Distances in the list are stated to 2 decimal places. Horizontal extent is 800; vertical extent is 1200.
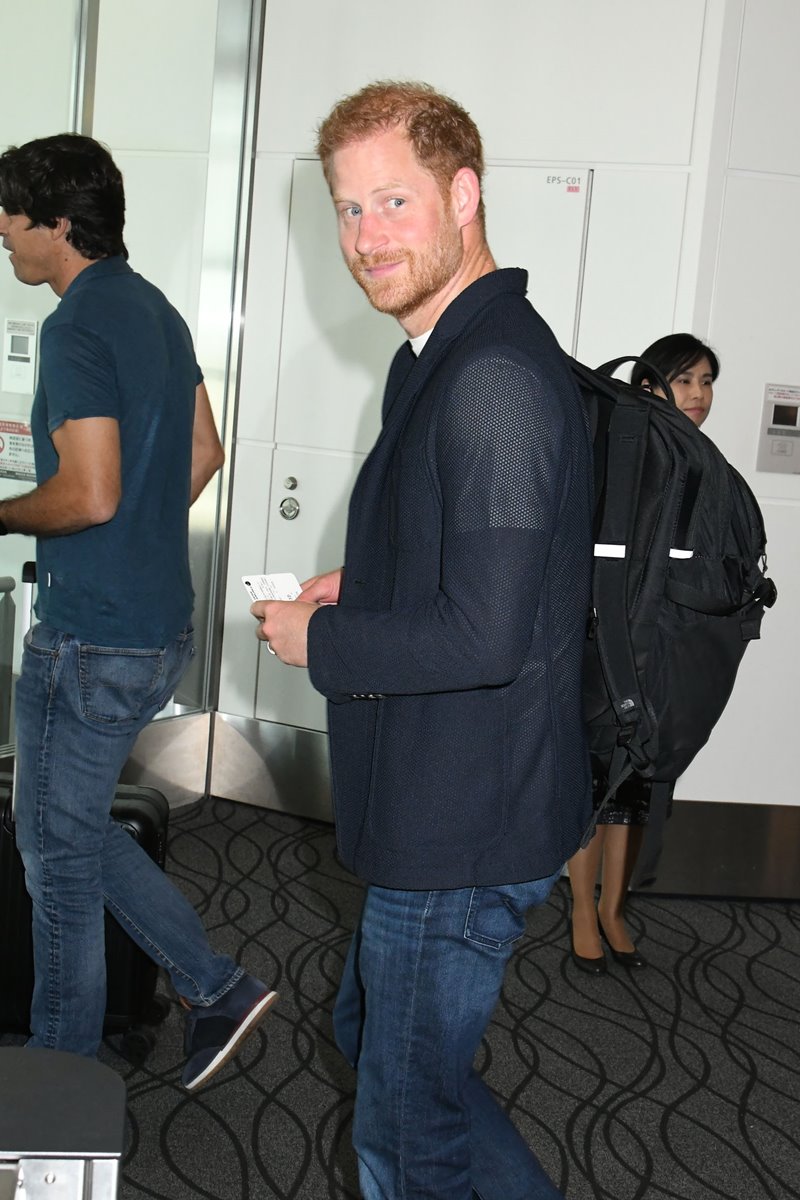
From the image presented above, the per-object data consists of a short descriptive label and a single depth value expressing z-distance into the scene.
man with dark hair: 2.16
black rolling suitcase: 2.56
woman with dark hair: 3.37
